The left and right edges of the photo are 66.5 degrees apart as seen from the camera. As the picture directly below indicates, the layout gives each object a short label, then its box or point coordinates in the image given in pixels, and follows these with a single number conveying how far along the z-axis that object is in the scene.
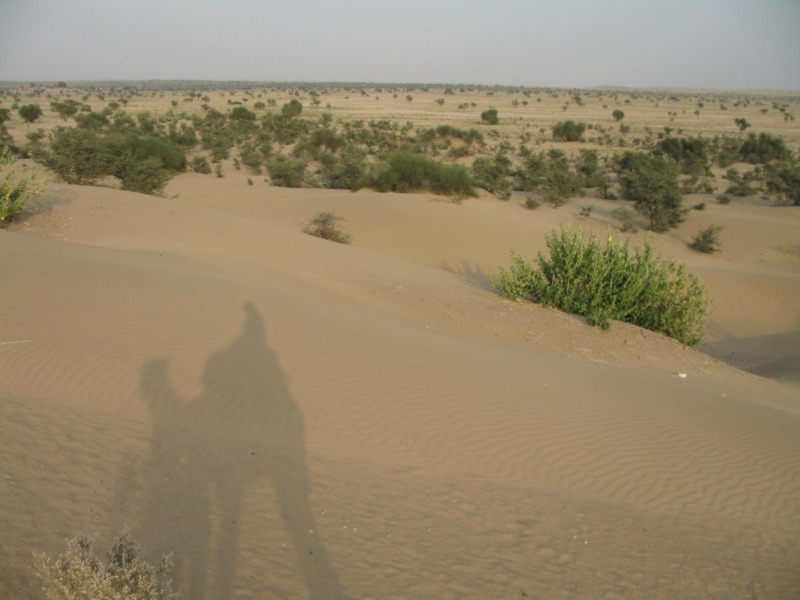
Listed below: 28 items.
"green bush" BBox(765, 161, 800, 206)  26.69
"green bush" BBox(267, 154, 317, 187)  27.92
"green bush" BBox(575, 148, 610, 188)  29.73
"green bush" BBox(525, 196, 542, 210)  24.83
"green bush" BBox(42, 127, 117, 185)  19.66
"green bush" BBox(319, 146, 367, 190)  26.70
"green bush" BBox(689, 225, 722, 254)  20.83
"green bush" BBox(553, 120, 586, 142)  47.91
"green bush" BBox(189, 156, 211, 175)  31.38
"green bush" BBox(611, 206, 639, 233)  22.22
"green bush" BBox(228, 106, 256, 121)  48.78
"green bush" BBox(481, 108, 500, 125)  57.12
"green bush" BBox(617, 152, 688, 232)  22.36
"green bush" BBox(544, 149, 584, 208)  26.19
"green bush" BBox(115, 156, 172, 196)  20.53
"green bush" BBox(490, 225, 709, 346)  11.13
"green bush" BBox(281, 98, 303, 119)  52.37
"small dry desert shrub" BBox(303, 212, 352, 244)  18.30
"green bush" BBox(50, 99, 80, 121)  49.59
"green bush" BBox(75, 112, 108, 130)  39.66
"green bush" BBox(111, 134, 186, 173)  23.73
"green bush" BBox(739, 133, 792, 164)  39.28
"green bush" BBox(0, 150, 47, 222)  12.79
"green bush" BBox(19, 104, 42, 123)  46.56
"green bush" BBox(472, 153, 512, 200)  26.61
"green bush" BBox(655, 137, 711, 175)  34.09
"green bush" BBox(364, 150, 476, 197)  24.36
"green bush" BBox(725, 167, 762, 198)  29.50
